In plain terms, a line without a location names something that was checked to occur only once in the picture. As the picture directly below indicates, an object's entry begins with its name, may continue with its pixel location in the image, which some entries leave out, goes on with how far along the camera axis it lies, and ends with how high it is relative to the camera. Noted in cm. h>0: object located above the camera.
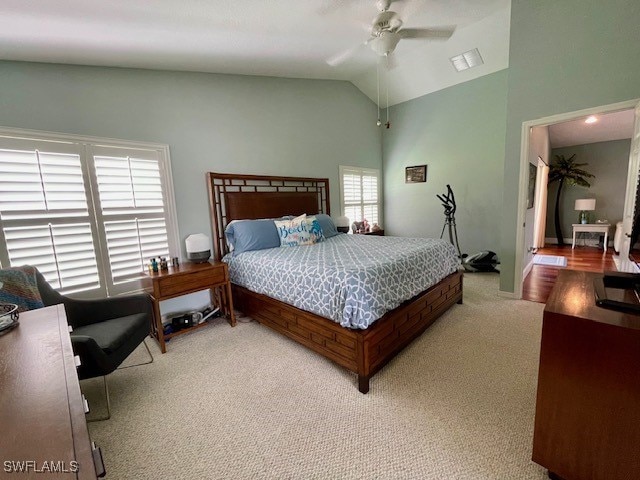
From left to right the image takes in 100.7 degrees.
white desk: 595 -81
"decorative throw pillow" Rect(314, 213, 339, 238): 386 -33
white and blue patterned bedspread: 193 -62
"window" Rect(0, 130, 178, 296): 223 +4
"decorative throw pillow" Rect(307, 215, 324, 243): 343 -34
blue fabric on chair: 176 -49
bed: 197 -97
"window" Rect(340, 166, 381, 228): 500 +17
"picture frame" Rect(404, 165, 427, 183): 527 +51
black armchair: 167 -86
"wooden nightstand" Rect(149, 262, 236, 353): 248 -75
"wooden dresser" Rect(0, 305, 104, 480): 57 -54
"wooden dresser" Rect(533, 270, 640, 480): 101 -81
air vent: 393 +209
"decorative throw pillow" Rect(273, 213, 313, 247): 331 -35
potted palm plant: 643 +44
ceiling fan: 231 +152
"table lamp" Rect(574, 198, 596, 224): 618 -31
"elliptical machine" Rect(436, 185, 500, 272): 452 -97
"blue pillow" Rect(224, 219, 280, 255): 317 -35
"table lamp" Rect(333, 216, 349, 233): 459 -37
